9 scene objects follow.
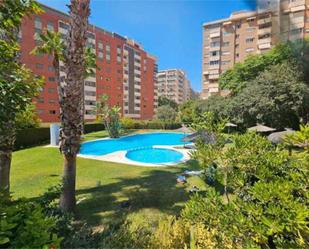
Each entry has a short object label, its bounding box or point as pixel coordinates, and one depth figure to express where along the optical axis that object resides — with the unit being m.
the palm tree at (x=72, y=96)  6.45
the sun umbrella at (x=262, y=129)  18.53
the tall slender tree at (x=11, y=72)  3.36
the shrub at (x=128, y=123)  37.41
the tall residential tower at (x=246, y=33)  43.78
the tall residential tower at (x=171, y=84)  130.62
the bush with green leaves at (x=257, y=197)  2.70
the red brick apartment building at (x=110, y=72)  44.34
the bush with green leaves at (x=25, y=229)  2.27
